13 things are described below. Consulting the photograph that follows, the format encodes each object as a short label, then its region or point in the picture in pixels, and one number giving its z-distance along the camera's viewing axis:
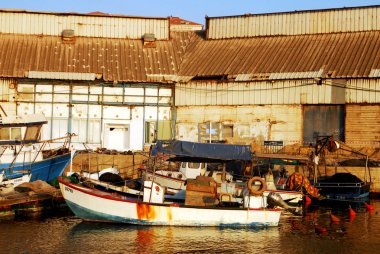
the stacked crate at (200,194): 28.30
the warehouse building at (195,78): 46.69
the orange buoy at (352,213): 32.41
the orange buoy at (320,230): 27.64
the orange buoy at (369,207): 34.66
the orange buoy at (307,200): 36.39
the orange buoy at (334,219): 30.71
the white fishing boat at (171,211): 27.81
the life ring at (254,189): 27.96
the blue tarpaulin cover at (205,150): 30.14
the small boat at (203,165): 30.25
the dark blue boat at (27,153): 37.59
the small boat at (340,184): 38.22
